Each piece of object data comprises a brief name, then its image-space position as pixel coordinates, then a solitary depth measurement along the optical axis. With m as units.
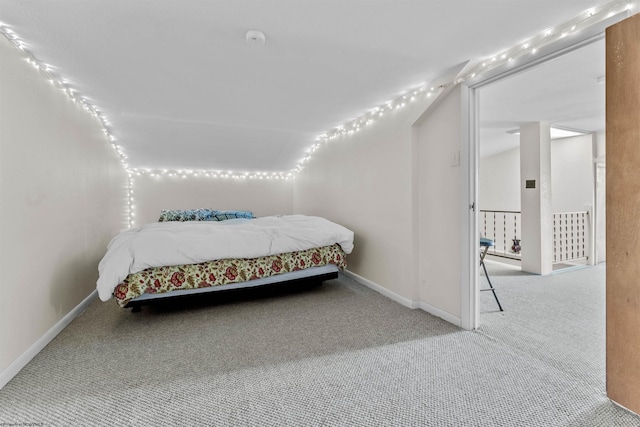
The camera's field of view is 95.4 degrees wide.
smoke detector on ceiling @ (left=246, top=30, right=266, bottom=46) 1.66
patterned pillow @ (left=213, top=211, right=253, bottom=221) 4.58
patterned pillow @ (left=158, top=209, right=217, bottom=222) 4.39
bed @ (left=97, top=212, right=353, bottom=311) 2.25
